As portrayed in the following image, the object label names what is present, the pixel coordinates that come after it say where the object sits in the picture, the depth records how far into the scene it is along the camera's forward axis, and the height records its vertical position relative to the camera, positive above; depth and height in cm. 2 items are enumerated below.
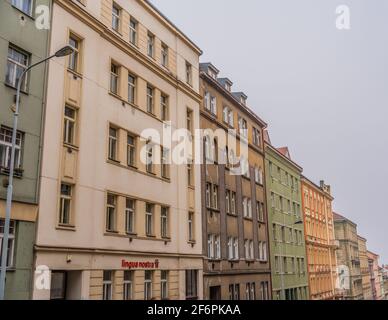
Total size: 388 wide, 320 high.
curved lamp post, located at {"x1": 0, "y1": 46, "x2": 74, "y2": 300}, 1373 +230
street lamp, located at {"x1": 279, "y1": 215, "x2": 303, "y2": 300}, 4531 +23
